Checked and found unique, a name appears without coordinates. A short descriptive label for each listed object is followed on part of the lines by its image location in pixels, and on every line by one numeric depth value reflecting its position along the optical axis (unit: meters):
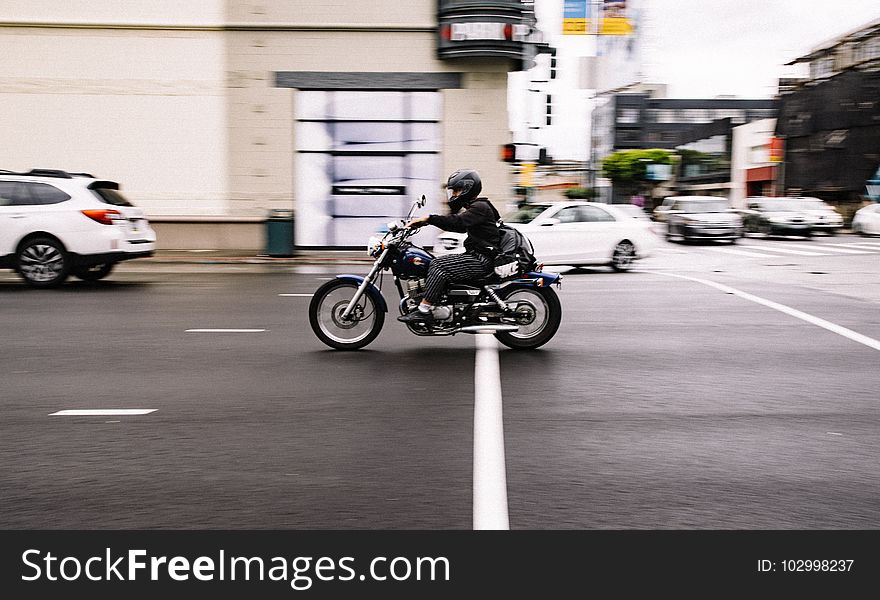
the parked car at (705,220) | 30.00
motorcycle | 8.89
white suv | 14.84
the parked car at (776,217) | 32.06
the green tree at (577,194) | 56.70
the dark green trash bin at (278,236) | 21.59
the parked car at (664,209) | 33.49
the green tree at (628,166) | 99.62
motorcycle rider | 8.75
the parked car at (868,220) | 34.56
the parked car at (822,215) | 32.69
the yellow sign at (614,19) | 34.59
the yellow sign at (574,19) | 34.34
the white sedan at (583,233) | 18.78
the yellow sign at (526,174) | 51.31
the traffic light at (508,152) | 22.38
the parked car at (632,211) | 19.98
